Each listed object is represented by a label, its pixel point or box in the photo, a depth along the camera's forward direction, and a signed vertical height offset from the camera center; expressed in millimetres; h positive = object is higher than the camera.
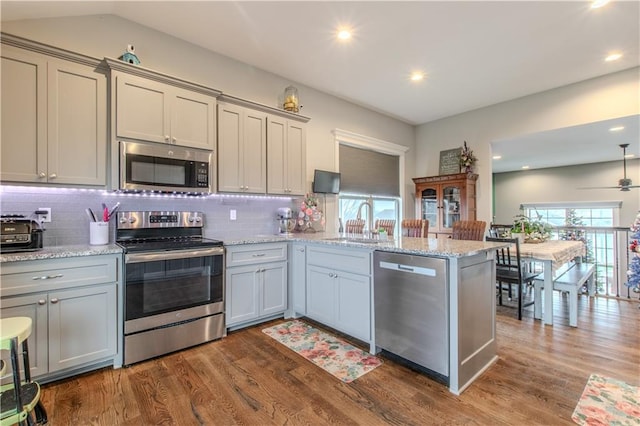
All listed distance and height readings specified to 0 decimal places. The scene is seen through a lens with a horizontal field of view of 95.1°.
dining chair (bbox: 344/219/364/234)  3895 -164
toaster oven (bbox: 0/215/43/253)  1978 -125
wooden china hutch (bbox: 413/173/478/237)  4828 +259
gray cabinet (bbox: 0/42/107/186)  2066 +726
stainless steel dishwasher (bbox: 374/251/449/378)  1959 -681
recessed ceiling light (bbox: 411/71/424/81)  3762 +1820
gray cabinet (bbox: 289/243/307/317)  3102 -686
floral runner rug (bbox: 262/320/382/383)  2211 -1162
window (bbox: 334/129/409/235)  4688 +684
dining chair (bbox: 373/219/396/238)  3593 -132
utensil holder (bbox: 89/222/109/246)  2451 -146
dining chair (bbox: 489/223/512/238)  4492 -242
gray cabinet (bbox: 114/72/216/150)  2436 +926
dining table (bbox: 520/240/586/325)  3117 -532
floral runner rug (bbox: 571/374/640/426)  1662 -1167
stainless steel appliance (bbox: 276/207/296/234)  3736 -71
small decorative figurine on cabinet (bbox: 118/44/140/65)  2535 +1385
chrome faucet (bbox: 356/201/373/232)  4841 -74
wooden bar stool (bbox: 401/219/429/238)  3797 -180
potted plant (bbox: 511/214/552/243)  4074 -235
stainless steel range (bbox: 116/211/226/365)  2275 -594
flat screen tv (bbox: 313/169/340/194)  4141 +473
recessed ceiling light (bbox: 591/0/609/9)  2480 +1801
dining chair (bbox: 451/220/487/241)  3594 -200
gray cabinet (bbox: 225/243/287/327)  2836 -692
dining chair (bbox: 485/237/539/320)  3230 -690
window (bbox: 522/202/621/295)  4969 -209
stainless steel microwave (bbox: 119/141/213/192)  2463 +432
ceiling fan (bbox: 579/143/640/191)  5515 +696
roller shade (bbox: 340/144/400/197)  4701 +737
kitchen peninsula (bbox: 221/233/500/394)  1924 -612
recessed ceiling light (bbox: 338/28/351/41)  2889 +1817
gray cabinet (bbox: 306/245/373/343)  2467 -687
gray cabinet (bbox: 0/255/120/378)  1886 -622
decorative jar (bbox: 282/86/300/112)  3756 +1491
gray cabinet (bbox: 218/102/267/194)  3049 +719
